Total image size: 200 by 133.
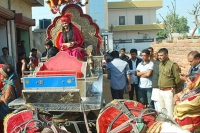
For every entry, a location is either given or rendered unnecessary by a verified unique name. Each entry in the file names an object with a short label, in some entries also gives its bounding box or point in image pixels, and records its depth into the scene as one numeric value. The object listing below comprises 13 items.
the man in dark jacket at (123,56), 7.66
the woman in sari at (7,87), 3.97
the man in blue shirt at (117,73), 6.30
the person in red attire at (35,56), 7.92
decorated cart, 3.13
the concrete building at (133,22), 34.00
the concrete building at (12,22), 9.68
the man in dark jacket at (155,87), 5.53
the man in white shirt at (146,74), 6.02
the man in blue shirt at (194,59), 4.48
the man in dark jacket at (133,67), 7.12
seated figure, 6.53
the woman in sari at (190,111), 2.89
